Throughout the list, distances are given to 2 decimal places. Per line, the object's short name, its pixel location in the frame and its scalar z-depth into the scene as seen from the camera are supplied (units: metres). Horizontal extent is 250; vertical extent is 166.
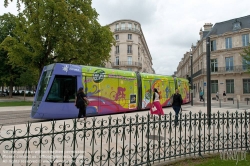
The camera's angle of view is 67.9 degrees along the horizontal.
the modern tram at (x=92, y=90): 9.48
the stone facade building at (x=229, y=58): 33.59
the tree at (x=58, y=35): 17.89
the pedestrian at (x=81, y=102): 8.65
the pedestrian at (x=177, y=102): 9.05
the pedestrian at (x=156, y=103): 9.27
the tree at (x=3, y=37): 30.98
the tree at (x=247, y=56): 24.60
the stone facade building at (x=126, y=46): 50.71
